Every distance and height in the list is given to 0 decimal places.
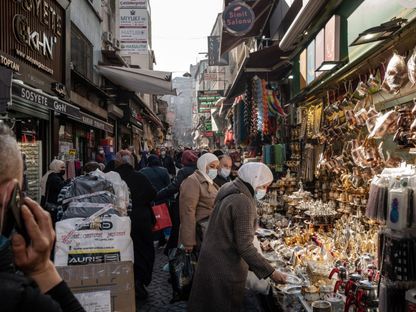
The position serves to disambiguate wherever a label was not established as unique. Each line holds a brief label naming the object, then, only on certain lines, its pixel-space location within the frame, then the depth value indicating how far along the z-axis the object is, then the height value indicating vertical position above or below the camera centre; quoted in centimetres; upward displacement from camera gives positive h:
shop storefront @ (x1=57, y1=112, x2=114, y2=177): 1057 +1
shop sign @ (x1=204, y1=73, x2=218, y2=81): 3306 +513
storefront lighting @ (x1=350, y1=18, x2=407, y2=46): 371 +99
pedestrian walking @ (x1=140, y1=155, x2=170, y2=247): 839 -56
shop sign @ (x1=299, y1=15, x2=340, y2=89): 557 +136
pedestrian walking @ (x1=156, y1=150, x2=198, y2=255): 692 -74
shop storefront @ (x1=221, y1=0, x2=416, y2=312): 291 -30
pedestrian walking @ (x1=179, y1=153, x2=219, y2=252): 523 -76
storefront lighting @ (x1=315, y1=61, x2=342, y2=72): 543 +100
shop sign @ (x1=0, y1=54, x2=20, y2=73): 689 +127
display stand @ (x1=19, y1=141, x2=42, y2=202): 857 -47
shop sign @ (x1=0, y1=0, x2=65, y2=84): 739 +199
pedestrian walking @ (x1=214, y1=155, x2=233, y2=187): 671 -41
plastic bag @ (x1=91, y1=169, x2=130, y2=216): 416 -46
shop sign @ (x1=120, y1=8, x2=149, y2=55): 1520 +389
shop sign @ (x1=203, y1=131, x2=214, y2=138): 4456 +102
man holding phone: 126 -34
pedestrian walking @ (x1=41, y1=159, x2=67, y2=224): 668 -67
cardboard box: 334 -103
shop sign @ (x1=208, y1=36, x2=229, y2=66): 2530 +529
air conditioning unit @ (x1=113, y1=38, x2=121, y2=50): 1767 +398
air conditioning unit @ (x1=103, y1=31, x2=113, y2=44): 1625 +398
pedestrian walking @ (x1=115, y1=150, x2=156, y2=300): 593 -105
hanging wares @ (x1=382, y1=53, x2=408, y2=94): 386 +63
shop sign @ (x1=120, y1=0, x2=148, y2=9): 1517 +477
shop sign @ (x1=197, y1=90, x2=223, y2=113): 2948 +315
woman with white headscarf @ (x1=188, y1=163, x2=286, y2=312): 361 -92
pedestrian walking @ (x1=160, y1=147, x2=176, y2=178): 1634 -78
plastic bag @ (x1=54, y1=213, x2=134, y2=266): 345 -77
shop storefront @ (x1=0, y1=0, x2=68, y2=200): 712 +139
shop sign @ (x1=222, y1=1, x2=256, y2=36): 1152 +329
